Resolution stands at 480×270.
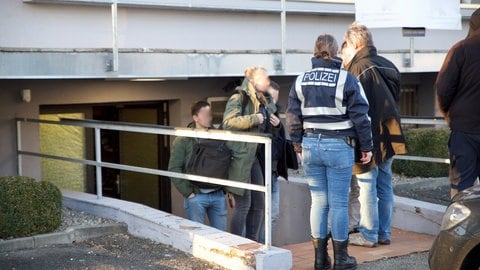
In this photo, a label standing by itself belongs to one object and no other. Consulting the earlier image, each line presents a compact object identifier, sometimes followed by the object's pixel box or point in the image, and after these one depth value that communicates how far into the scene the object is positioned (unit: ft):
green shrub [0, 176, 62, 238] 22.34
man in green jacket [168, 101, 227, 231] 24.11
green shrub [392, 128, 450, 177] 34.96
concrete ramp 20.24
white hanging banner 31.19
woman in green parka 23.12
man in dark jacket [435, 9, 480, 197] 20.63
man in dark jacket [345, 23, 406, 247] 22.03
